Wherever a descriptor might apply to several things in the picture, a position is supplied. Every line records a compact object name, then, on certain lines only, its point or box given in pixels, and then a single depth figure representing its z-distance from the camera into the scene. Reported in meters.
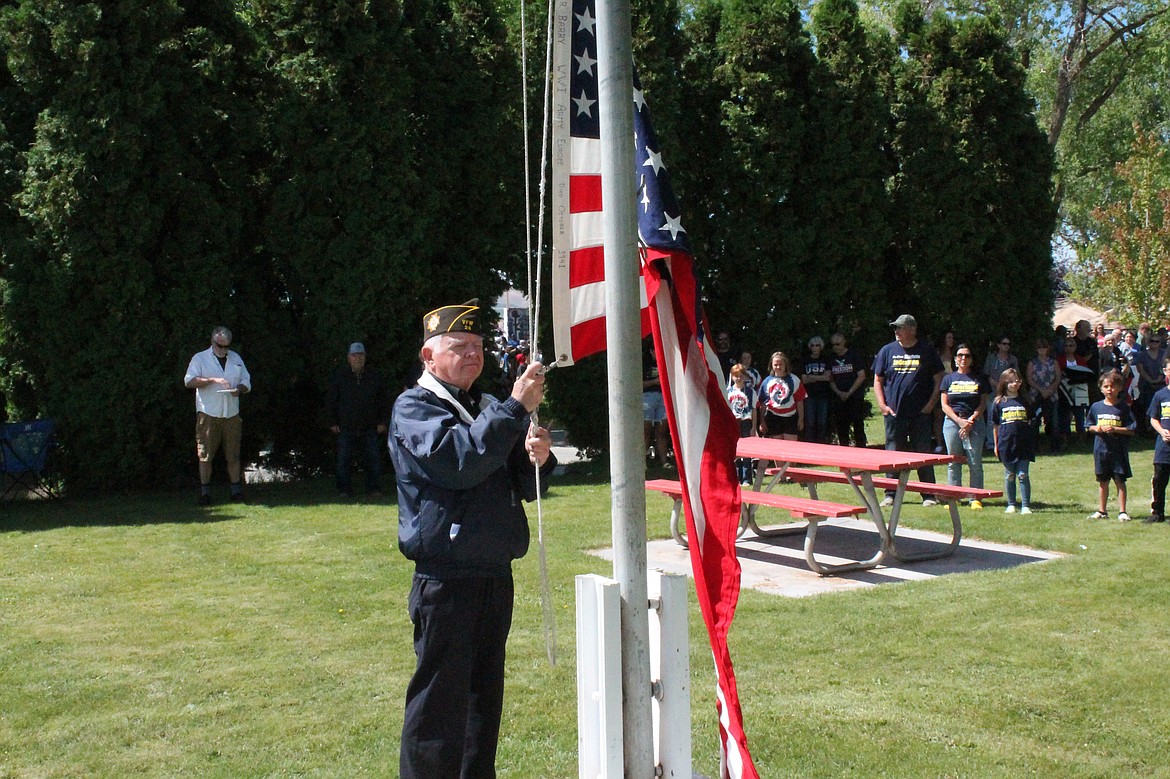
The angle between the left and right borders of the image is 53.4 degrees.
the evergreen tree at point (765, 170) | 17.03
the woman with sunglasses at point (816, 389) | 15.66
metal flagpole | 3.68
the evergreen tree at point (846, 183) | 17.25
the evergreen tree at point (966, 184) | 17.95
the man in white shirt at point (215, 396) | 12.82
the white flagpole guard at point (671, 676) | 3.80
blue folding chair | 12.98
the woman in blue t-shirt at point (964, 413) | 11.84
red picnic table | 9.02
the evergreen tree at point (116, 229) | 13.24
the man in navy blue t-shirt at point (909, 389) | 11.76
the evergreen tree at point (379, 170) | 14.37
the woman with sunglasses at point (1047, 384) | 17.16
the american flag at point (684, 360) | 3.99
